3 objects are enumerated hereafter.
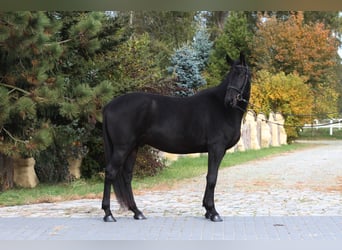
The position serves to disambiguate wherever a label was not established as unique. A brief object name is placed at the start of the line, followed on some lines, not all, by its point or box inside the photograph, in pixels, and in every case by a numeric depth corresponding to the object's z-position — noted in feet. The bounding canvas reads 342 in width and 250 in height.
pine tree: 45.39
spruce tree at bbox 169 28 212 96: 119.40
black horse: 37.78
